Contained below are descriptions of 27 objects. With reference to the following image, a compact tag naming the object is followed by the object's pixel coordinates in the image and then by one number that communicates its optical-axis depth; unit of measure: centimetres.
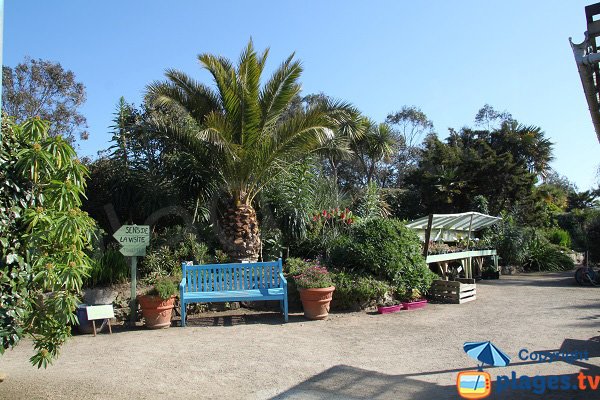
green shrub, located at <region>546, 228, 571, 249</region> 2448
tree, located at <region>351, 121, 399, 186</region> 1880
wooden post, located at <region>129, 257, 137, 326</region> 842
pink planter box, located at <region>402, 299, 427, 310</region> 988
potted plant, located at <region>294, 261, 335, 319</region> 873
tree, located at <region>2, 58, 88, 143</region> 2133
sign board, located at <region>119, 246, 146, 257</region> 845
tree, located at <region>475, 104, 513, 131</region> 4130
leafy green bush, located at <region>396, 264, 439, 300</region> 1013
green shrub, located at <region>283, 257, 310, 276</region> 996
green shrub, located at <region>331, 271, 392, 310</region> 946
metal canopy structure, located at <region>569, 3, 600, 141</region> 308
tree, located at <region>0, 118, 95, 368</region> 400
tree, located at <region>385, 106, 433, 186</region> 3839
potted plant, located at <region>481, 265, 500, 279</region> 1655
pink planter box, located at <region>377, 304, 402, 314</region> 943
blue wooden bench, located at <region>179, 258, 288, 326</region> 857
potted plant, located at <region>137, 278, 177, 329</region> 812
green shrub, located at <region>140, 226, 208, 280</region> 1030
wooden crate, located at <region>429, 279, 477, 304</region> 1067
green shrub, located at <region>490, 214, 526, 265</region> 1831
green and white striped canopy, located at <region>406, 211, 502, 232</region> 1295
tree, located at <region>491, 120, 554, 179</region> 2773
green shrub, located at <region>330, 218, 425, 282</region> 1003
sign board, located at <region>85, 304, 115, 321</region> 769
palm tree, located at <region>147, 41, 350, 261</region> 1013
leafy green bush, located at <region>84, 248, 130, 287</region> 920
